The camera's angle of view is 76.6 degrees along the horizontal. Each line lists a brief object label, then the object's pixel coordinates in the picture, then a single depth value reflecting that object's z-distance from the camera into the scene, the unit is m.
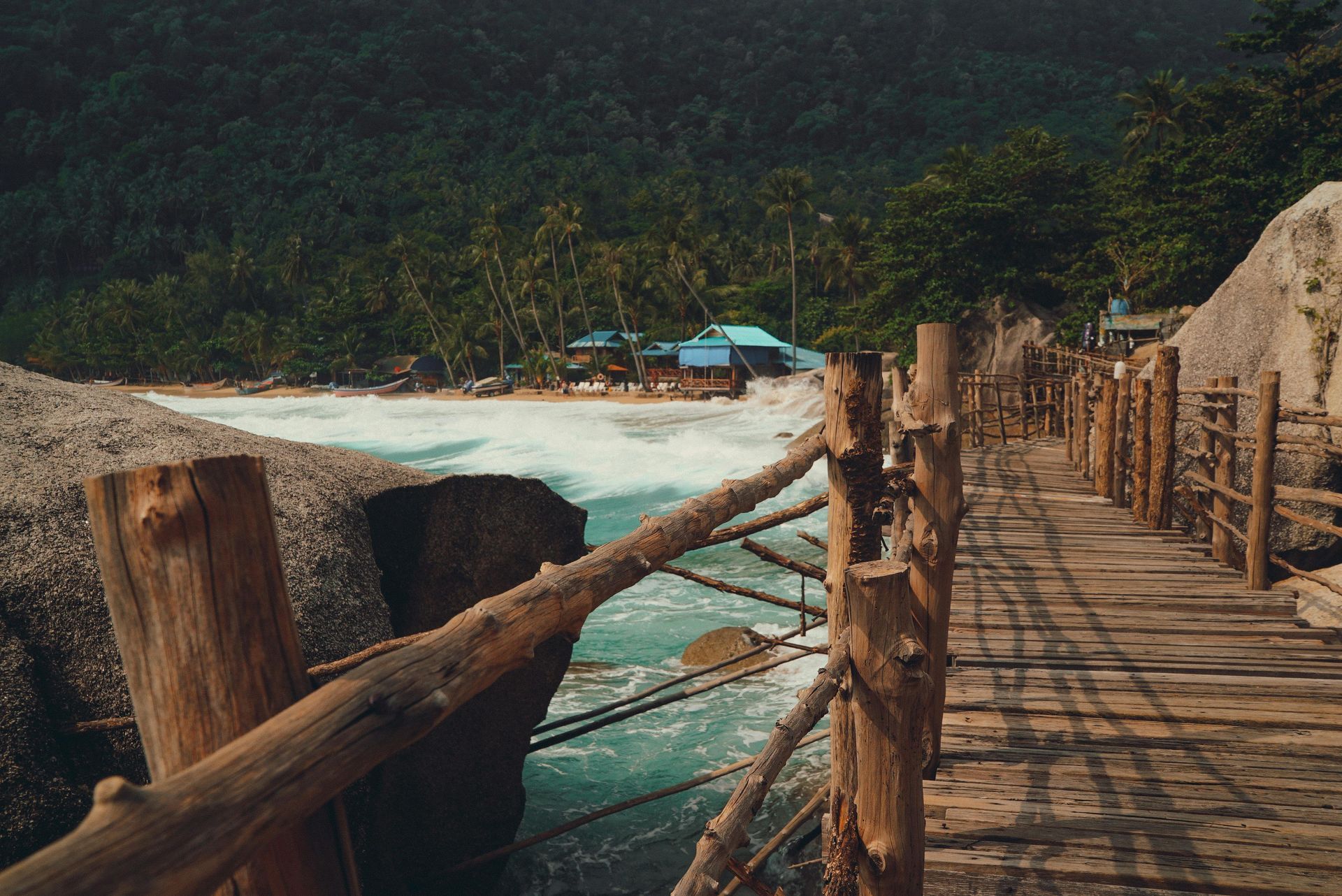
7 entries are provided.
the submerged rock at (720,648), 8.02
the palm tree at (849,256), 41.38
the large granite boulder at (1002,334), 23.70
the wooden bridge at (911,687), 1.03
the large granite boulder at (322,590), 2.47
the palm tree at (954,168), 27.55
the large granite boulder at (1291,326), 8.52
